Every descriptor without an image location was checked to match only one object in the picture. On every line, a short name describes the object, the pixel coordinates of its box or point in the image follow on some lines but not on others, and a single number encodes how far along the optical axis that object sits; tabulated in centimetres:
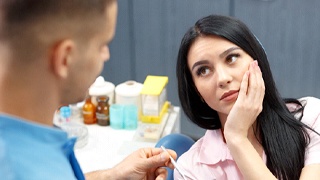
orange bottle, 219
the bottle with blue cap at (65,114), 213
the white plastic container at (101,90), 220
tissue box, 212
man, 70
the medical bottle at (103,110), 219
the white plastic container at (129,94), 219
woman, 150
